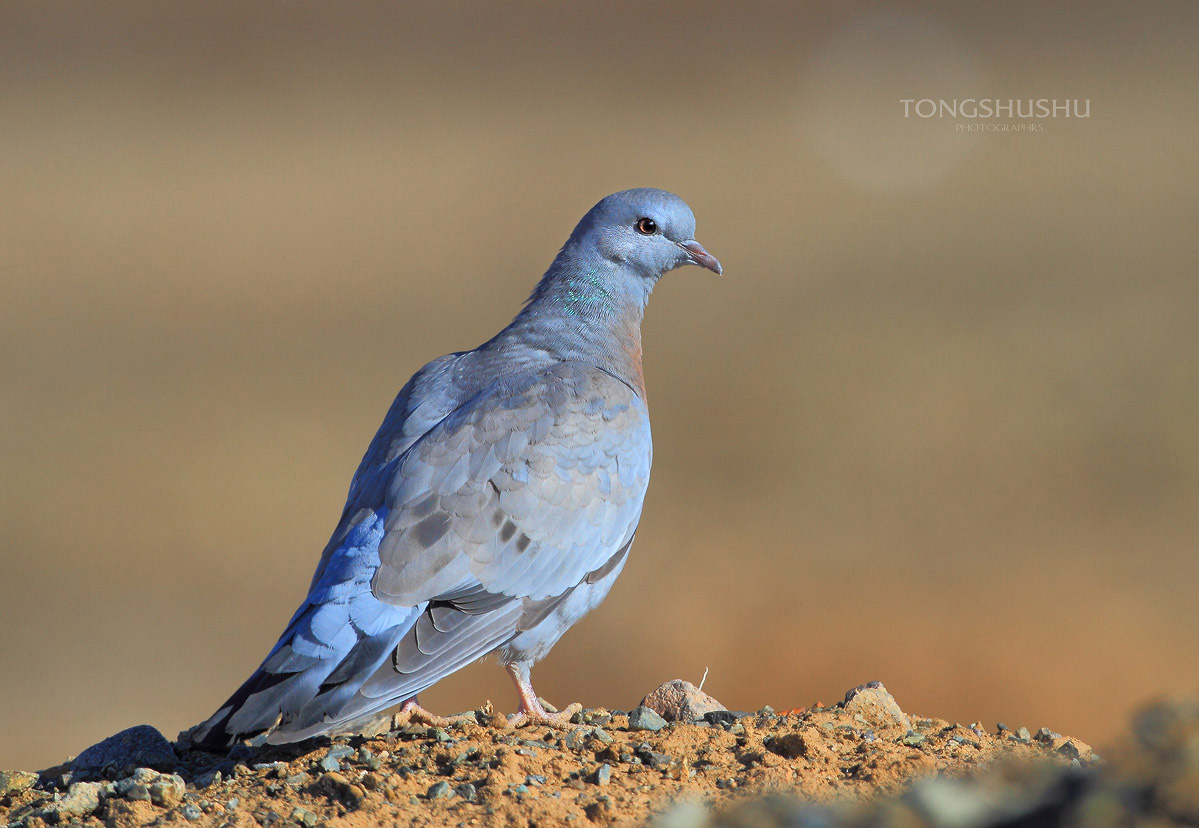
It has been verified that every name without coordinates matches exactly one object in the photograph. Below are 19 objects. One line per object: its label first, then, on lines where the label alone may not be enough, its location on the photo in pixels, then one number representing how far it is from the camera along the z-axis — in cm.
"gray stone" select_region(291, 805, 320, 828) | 870
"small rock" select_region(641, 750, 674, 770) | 980
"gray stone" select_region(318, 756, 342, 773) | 973
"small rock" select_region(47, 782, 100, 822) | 939
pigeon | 1005
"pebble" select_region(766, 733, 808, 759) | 1001
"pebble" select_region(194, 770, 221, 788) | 987
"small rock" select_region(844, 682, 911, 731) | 1155
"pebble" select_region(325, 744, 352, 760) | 1010
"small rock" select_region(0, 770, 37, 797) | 1061
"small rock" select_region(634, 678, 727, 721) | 1202
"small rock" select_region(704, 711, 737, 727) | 1163
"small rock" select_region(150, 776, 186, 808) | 931
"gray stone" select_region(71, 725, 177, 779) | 1093
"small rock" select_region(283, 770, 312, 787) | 952
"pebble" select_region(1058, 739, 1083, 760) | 1042
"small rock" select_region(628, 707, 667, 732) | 1130
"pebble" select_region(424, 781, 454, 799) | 909
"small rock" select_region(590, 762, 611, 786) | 933
